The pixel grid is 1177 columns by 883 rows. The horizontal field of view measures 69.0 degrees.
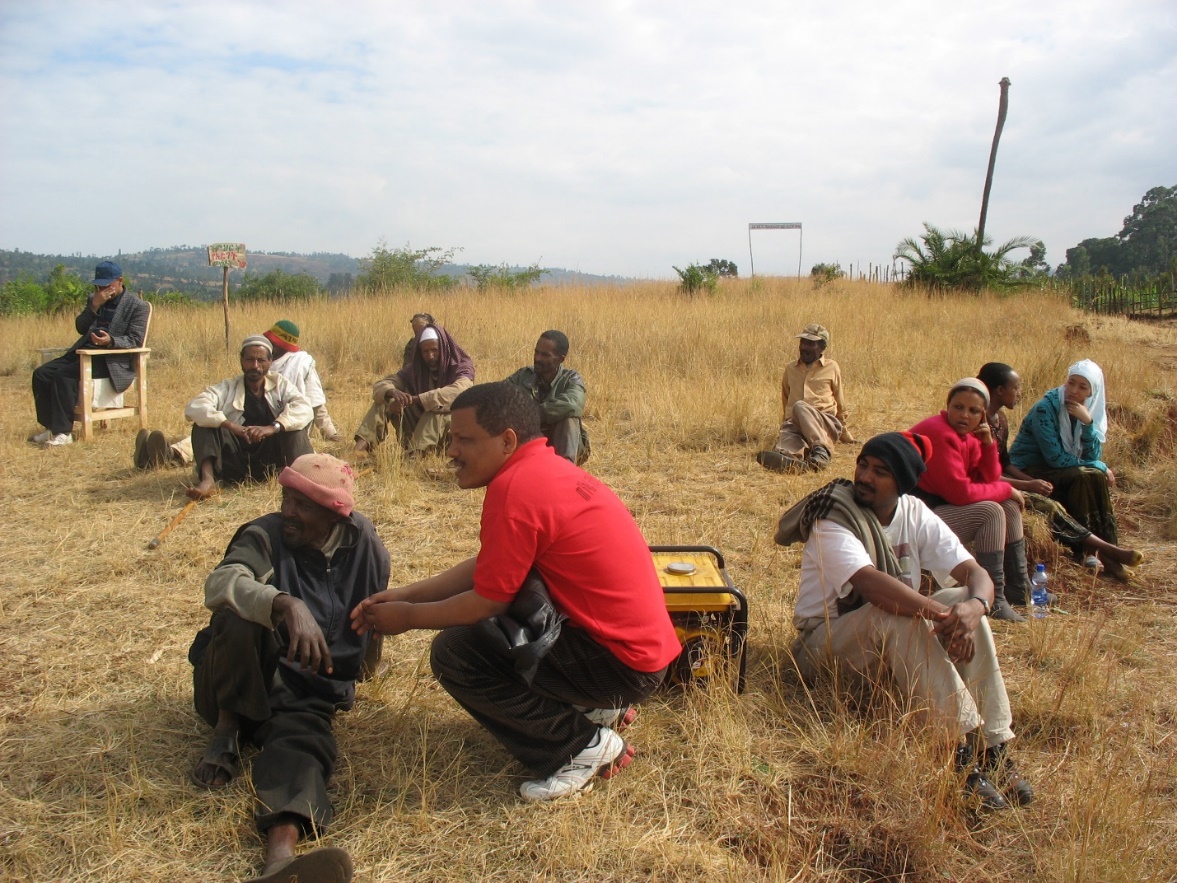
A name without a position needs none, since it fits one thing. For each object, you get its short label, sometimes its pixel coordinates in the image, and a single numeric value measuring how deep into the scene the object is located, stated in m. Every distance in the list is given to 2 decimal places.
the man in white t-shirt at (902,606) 2.79
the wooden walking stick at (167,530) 4.96
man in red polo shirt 2.53
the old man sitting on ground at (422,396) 7.09
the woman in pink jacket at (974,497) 4.35
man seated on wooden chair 7.77
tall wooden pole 19.84
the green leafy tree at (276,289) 16.58
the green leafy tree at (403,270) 20.74
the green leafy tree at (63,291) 17.66
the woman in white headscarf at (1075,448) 5.21
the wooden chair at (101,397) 7.85
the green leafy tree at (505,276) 18.75
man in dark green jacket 6.39
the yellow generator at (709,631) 3.23
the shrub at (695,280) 18.26
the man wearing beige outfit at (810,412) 6.93
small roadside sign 10.91
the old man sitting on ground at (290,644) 2.61
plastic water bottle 4.42
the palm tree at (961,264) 17.58
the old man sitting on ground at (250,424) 6.02
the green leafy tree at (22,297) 18.65
